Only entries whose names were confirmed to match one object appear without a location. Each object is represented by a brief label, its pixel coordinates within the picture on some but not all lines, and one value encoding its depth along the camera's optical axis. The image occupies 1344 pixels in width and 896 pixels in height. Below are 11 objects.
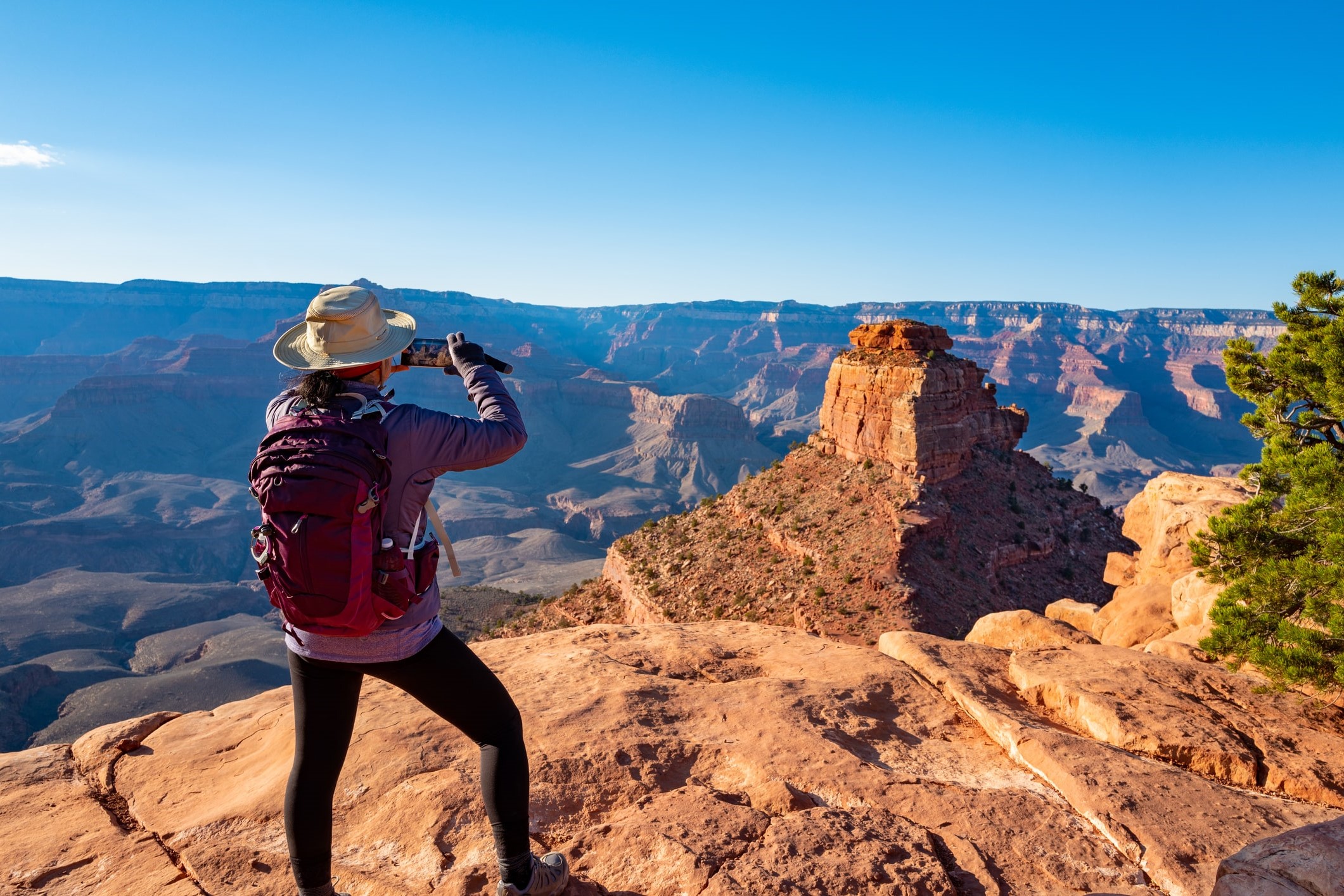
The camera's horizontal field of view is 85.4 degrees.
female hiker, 2.61
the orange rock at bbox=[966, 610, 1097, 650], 7.97
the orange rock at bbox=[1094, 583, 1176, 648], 9.64
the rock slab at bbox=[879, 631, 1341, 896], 3.77
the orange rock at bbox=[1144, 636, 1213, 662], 6.90
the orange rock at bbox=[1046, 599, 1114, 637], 12.10
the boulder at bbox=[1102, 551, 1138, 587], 14.33
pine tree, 5.67
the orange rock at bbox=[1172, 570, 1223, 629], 8.74
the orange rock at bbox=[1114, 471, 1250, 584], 11.73
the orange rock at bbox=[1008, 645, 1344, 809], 4.68
